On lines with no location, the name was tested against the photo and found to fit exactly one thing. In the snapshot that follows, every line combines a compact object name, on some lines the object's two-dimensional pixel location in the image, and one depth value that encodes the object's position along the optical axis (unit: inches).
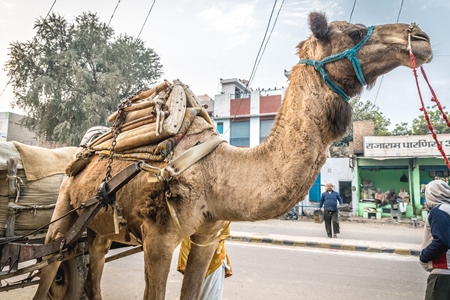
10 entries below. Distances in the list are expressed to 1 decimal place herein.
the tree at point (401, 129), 1154.5
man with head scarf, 125.0
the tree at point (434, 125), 1008.9
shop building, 740.6
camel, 77.5
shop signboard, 723.4
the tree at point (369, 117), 1160.0
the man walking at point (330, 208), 473.1
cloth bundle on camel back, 98.2
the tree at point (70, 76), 785.6
